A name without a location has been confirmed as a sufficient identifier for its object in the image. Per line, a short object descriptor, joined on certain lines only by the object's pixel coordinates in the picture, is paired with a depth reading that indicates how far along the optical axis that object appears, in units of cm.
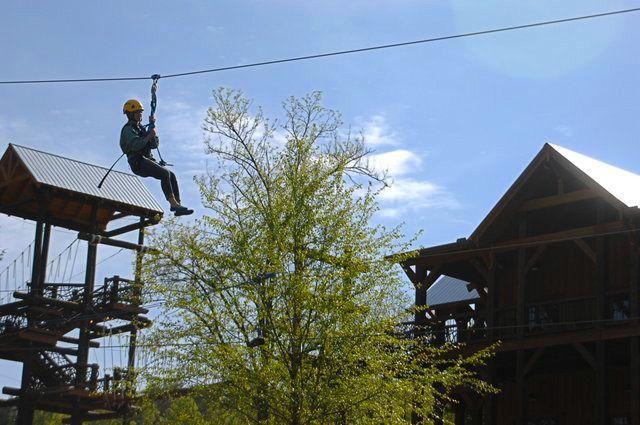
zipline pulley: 1931
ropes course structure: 4175
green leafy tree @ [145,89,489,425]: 2591
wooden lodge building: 2970
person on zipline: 1919
